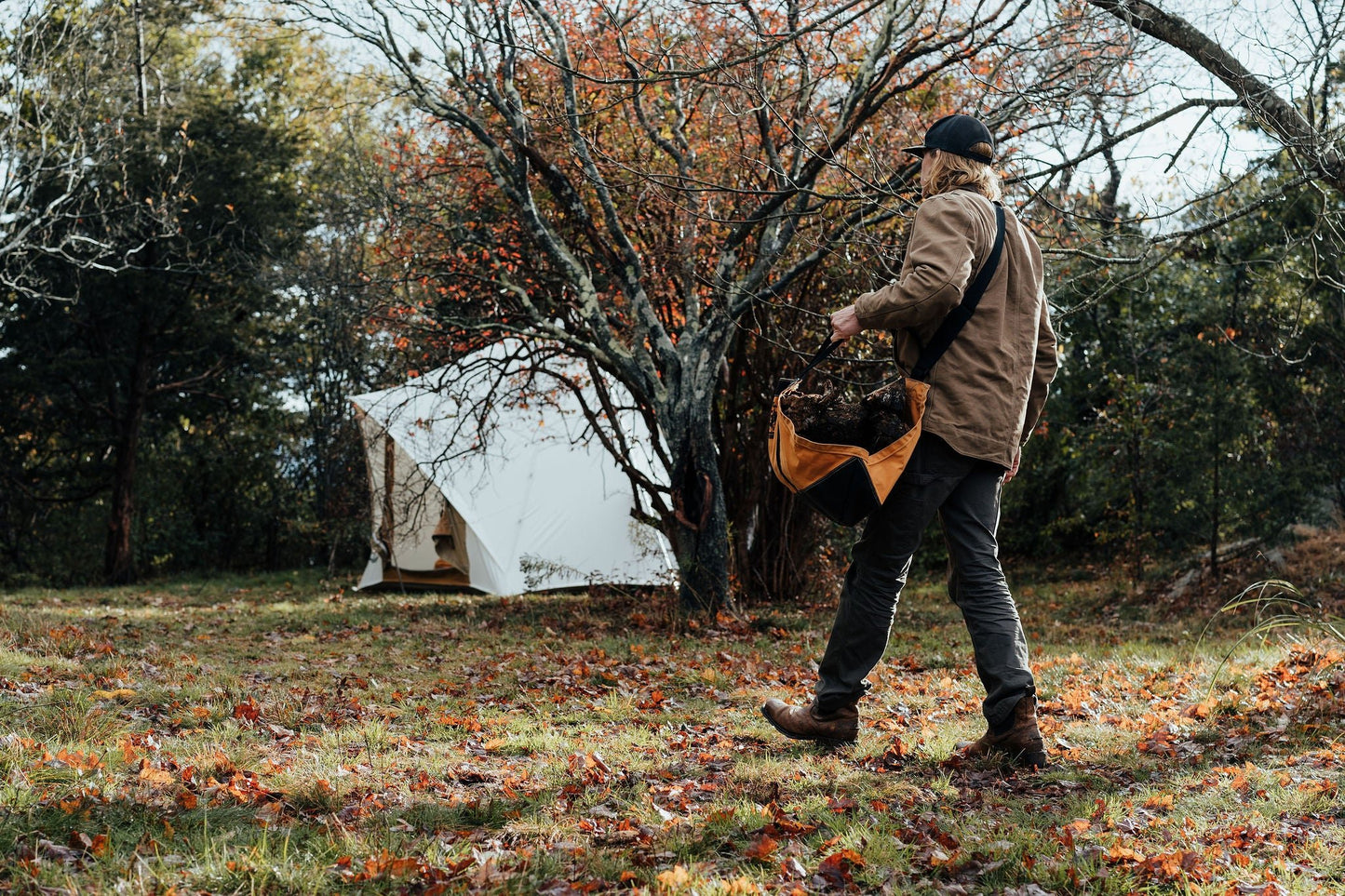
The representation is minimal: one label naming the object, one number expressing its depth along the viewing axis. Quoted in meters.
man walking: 3.23
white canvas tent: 11.22
